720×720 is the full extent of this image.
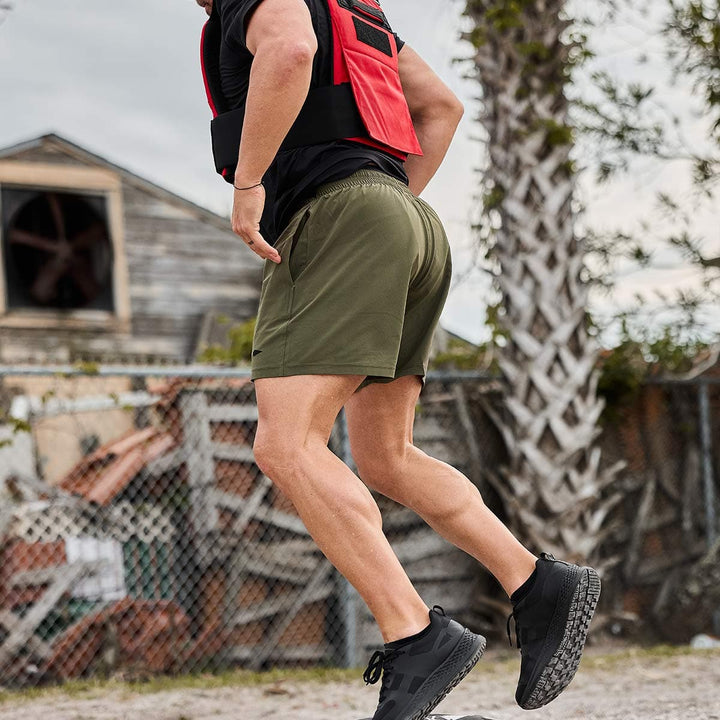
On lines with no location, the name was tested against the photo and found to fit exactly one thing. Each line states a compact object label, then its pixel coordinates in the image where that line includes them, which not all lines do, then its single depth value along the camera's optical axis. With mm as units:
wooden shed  23828
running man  4324
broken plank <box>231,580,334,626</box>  11391
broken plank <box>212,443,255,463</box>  11695
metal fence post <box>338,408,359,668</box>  11242
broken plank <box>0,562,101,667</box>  10289
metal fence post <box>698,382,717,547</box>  13281
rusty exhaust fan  24344
